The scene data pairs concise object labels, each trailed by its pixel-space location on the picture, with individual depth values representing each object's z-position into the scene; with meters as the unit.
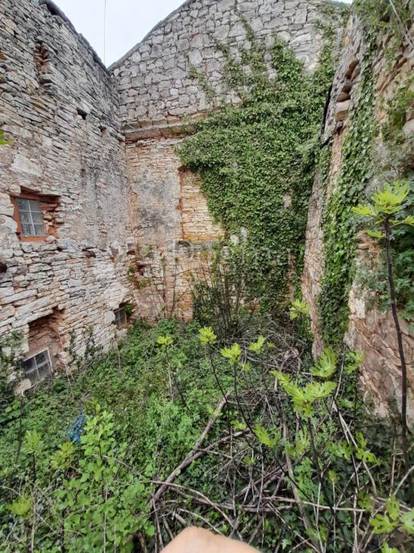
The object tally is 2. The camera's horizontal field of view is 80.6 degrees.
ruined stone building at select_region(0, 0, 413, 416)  3.44
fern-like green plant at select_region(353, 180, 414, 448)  0.92
